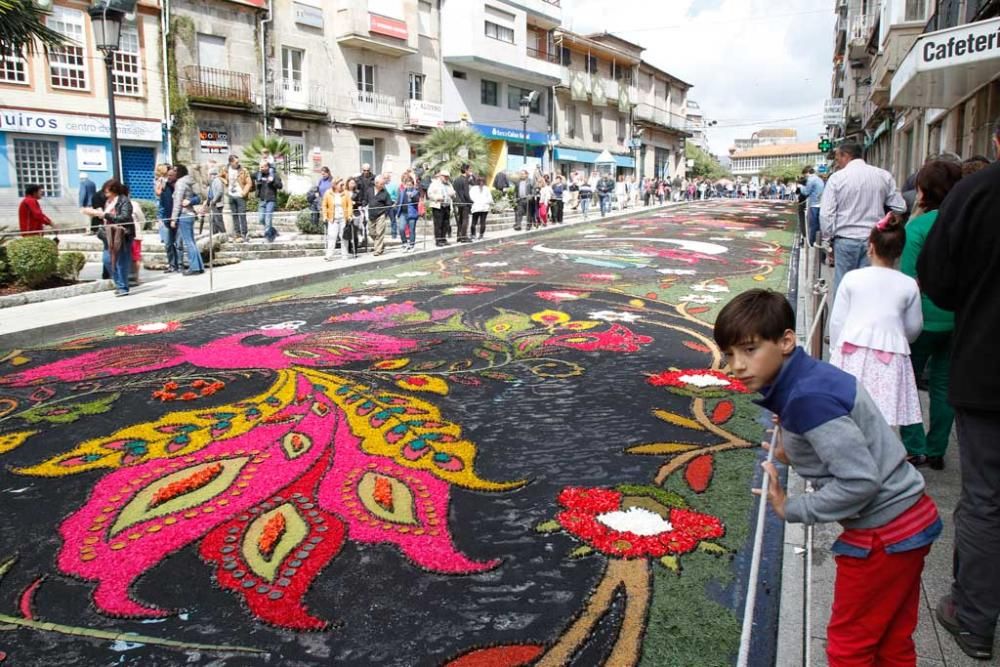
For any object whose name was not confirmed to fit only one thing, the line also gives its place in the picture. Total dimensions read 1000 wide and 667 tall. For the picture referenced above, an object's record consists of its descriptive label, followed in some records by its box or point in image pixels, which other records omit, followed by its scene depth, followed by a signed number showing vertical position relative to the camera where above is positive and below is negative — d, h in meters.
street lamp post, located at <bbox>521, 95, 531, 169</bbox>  25.88 +3.42
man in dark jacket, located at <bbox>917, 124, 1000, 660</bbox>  2.46 -0.56
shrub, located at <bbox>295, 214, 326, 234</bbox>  18.05 -0.27
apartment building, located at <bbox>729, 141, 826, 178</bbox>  154.88 +10.95
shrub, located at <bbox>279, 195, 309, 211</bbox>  22.27 +0.26
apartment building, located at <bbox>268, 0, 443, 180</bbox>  28.25 +5.16
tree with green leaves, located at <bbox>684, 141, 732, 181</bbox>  92.79 +5.69
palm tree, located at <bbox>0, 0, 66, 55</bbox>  10.77 +2.68
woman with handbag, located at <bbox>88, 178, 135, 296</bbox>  10.61 -0.24
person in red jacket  11.70 +0.01
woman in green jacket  4.08 -0.77
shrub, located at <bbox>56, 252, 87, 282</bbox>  11.23 -0.75
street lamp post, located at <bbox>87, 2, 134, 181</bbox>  11.08 +2.60
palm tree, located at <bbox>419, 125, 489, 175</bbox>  27.22 +2.18
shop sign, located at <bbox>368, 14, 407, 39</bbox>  30.58 +7.38
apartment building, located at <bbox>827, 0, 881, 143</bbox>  38.09 +8.22
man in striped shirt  6.65 +0.04
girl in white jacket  3.82 -0.59
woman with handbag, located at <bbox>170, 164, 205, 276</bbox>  12.21 +0.00
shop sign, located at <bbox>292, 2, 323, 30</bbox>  28.38 +7.26
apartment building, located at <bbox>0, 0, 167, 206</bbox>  22.00 +3.02
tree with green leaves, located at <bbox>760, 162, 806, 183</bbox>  113.81 +5.90
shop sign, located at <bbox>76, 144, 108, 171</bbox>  23.39 +1.68
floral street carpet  2.76 -1.40
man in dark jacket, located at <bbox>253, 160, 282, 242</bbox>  16.25 +0.44
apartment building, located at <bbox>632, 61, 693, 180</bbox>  56.12 +6.65
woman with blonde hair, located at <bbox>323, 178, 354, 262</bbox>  14.58 +0.00
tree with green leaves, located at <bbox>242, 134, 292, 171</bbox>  22.67 +1.82
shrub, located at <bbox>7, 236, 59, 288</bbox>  10.43 -0.60
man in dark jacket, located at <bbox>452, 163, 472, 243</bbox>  17.72 +0.12
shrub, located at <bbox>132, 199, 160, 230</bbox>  20.98 +0.10
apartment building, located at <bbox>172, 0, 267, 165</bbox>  25.08 +4.52
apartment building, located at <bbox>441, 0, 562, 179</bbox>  35.78 +6.91
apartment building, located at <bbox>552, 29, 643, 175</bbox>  44.84 +6.71
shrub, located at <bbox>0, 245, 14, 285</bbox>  10.45 -0.77
